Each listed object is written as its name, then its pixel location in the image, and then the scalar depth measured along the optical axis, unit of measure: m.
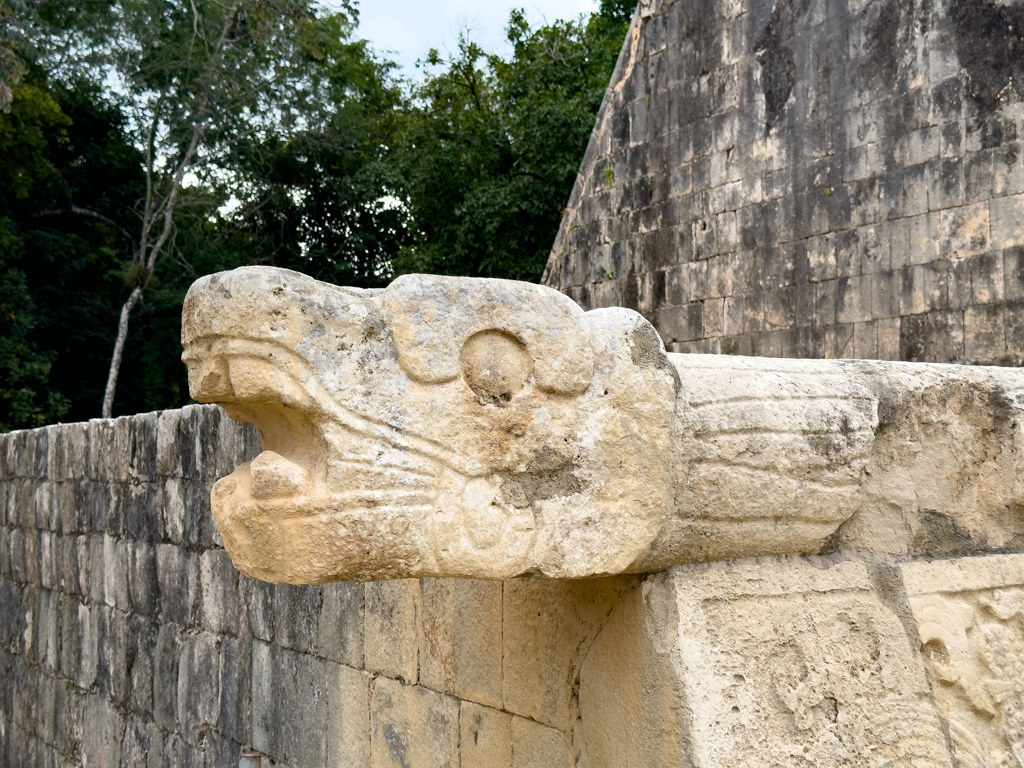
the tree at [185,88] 19.05
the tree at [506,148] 16.91
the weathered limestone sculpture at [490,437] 1.62
